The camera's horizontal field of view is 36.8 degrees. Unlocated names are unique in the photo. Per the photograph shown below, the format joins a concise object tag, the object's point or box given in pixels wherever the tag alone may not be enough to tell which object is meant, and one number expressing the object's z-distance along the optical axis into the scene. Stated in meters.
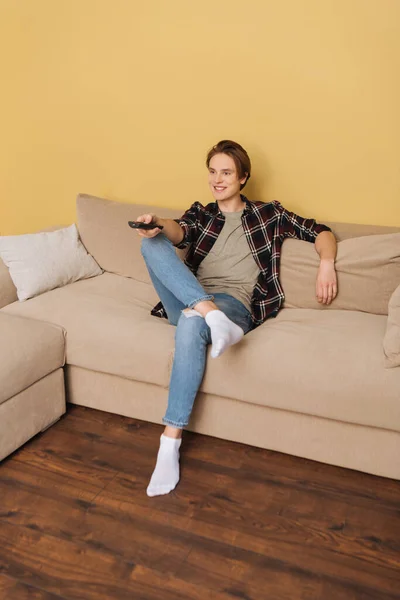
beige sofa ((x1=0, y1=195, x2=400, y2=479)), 2.02
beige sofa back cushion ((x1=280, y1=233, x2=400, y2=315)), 2.38
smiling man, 2.28
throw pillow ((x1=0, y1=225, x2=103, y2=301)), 2.69
